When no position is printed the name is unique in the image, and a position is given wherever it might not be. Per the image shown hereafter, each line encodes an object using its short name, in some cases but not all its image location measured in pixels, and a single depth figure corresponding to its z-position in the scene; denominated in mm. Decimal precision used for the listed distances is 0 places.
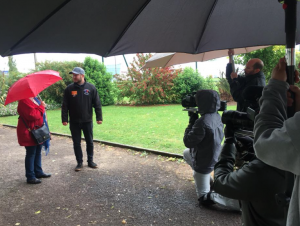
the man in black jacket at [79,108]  5078
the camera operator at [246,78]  3867
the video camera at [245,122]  1403
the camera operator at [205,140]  3254
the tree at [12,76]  16969
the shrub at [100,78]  18125
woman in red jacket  4328
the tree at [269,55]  9909
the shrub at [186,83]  17469
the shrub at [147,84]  17203
